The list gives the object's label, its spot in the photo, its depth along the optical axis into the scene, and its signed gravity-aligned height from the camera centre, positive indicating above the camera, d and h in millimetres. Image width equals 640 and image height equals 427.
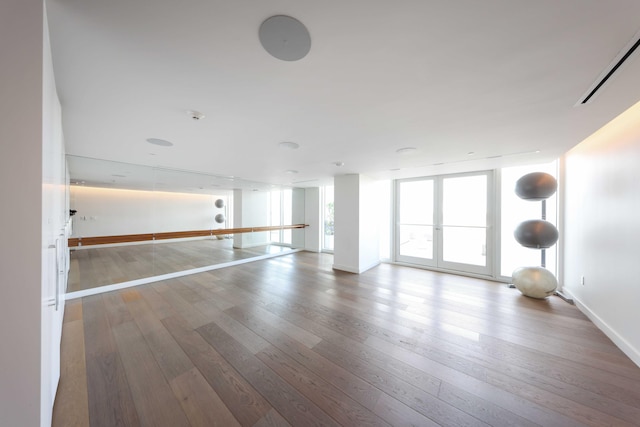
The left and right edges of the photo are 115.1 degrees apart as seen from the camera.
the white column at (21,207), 859 +20
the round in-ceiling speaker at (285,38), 1095 +1013
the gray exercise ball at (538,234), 3469 -359
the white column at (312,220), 7707 -294
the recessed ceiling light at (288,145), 2939 +1001
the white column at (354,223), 5191 -284
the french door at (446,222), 4883 -244
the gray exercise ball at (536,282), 3607 -1250
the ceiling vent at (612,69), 1227 +1013
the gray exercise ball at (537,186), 3490 +474
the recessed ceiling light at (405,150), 3142 +996
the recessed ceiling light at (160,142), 2920 +1036
